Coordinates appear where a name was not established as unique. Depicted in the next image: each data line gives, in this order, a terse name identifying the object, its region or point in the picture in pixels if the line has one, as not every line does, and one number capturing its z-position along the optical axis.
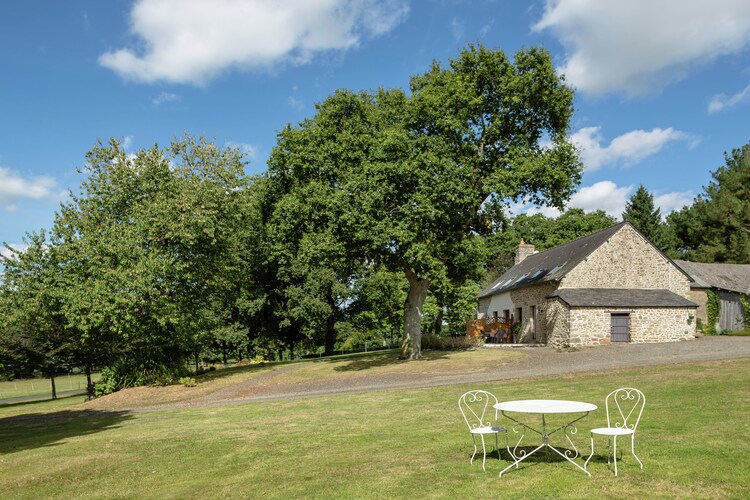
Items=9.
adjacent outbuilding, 37.28
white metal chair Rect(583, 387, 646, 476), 7.46
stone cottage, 30.28
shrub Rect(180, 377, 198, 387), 24.81
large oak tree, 24.77
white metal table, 7.51
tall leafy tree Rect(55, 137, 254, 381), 22.38
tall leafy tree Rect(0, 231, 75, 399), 22.52
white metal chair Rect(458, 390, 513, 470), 8.14
